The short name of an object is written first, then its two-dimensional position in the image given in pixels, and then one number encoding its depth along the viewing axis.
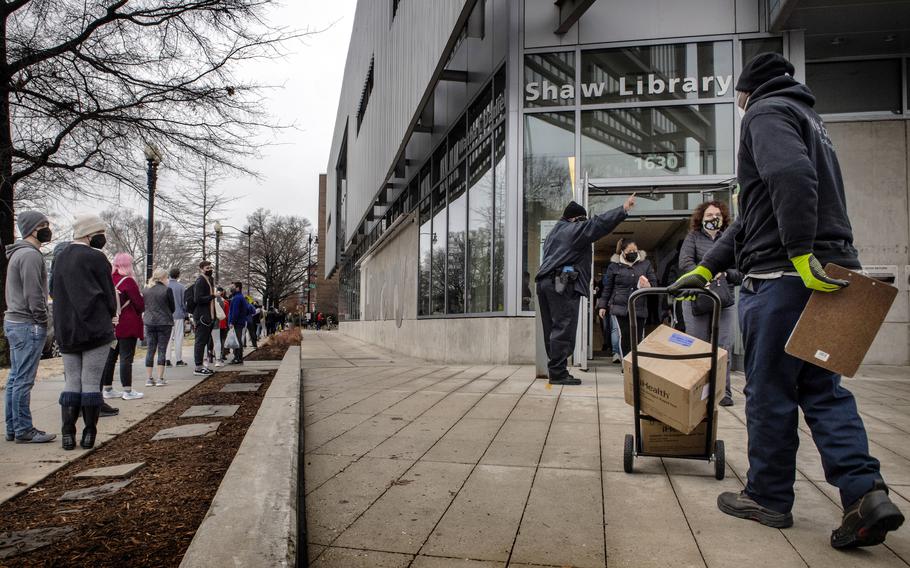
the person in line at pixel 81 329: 4.89
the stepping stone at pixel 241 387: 8.27
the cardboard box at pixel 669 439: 3.42
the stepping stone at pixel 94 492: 3.57
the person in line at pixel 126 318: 7.75
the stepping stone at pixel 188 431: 5.24
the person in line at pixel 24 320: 5.11
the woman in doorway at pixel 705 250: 5.89
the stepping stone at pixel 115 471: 4.00
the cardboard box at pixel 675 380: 3.14
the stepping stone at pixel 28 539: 2.73
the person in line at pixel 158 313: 9.57
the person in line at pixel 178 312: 11.30
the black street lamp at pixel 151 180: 12.09
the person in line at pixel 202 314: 10.90
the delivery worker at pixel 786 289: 2.50
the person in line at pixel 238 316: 13.17
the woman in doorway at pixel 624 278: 9.14
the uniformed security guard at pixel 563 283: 6.72
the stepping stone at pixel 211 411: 6.23
